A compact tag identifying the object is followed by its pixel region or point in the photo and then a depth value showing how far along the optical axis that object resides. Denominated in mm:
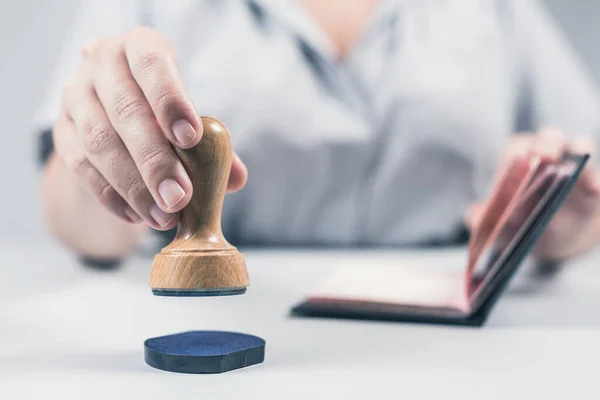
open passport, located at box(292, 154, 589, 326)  566
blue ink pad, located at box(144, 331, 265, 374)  412
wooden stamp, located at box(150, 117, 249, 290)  418
